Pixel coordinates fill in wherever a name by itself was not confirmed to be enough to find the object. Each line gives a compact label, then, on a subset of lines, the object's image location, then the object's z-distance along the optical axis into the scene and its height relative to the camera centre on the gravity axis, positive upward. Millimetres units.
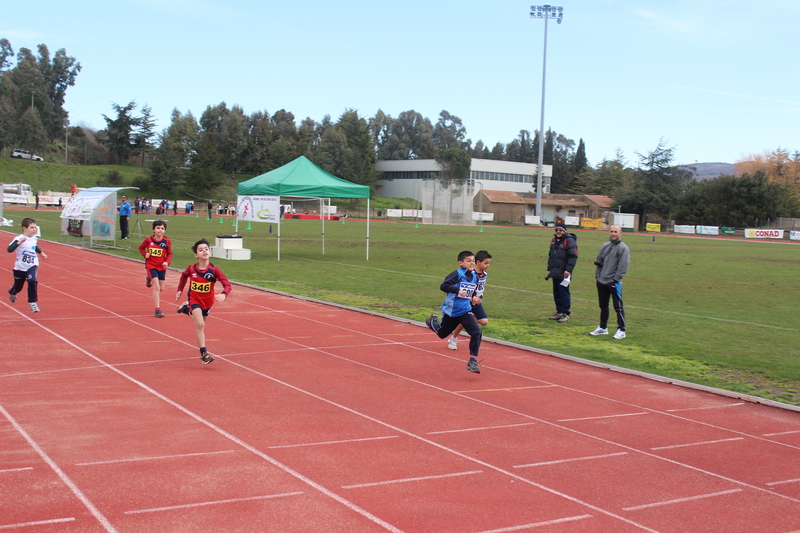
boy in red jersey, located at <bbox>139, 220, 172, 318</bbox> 12367 -612
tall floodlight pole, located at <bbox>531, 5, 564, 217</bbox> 73200 +24227
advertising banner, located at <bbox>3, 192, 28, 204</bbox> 64600 +1888
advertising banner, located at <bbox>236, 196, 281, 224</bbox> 23984 +593
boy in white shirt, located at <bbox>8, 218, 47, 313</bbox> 11930 -706
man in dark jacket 13312 -656
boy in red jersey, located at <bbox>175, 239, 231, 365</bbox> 8805 -854
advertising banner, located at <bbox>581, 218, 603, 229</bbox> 78500 +1170
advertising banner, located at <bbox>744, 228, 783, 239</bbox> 65250 +405
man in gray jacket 11664 -672
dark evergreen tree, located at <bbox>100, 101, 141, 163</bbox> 100562 +13185
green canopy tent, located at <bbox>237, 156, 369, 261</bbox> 23031 +1421
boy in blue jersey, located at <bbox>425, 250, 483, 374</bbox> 8883 -930
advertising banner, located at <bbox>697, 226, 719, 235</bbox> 69625 +627
